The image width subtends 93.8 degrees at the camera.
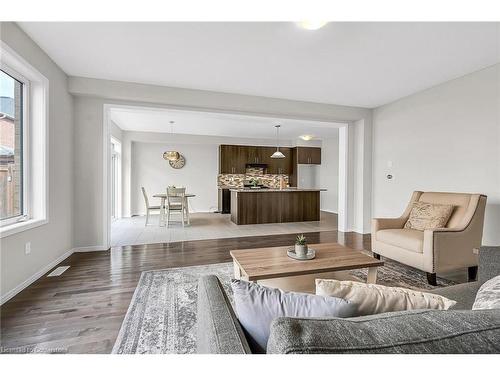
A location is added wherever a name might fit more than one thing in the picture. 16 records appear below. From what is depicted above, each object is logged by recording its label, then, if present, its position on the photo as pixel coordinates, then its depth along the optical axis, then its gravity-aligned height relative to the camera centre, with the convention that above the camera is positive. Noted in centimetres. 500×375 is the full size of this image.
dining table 545 -60
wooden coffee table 172 -62
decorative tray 198 -60
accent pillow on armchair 265 -34
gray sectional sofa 43 -29
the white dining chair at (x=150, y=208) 544 -54
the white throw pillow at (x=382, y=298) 71 -35
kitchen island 557 -49
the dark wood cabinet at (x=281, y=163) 834 +81
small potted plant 200 -53
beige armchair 232 -58
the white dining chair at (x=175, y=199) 530 -31
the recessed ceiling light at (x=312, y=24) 196 +137
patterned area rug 147 -99
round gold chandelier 684 +88
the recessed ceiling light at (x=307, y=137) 690 +146
